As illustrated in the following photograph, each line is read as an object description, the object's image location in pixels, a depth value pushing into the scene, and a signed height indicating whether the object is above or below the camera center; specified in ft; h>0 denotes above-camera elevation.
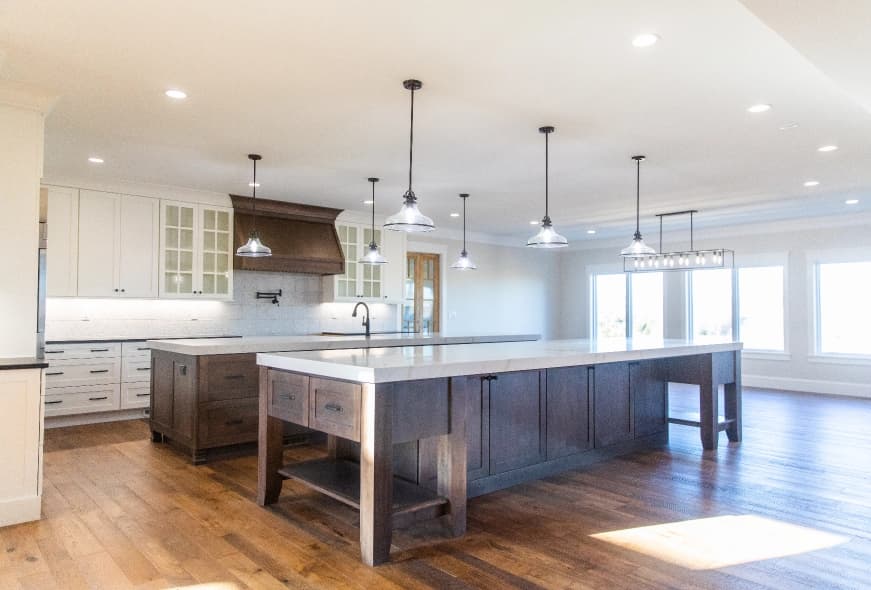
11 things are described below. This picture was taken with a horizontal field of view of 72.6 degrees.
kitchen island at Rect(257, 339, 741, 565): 8.89 -1.98
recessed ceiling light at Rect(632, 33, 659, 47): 9.49 +4.41
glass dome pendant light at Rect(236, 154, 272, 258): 17.79 +1.84
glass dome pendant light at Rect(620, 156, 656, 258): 18.24 +1.93
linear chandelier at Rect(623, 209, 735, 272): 22.50 +2.01
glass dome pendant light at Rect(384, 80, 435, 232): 12.62 +1.95
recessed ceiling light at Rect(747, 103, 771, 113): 12.64 +4.39
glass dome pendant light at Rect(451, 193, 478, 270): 22.72 +1.85
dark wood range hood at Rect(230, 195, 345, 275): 23.21 +3.06
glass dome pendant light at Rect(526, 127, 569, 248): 15.38 +1.87
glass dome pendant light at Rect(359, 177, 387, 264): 19.49 +1.77
